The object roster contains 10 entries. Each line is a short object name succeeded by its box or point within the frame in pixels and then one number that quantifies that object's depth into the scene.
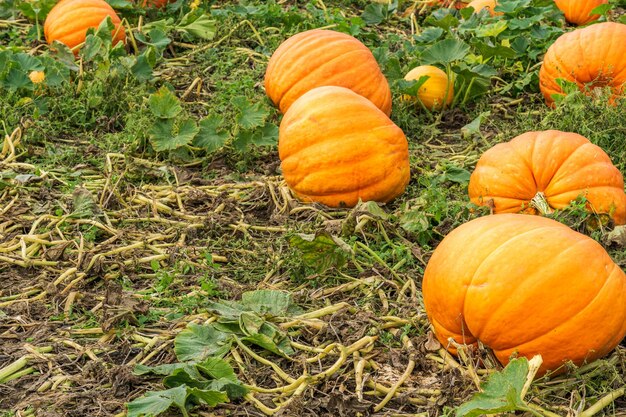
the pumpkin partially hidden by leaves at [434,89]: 9.42
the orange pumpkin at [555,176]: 6.94
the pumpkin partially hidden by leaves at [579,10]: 11.45
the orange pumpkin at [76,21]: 10.26
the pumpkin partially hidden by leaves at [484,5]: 11.35
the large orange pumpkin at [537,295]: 5.17
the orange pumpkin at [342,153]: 7.44
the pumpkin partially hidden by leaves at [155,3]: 11.39
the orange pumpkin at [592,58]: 8.87
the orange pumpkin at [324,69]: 8.87
